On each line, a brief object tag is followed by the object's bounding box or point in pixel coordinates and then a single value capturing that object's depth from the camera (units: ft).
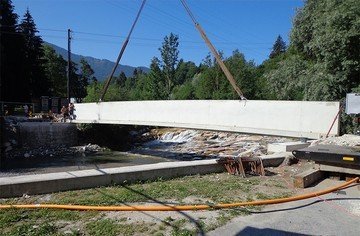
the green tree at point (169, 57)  231.50
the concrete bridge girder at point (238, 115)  45.52
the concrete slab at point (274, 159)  34.42
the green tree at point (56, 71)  224.12
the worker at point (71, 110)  105.45
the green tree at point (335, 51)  60.39
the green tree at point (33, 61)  152.46
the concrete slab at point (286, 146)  39.92
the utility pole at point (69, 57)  121.90
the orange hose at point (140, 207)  19.45
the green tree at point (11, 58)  139.23
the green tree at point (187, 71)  381.42
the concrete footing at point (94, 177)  21.97
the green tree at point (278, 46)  394.73
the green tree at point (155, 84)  216.74
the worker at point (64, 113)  111.14
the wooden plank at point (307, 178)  26.61
